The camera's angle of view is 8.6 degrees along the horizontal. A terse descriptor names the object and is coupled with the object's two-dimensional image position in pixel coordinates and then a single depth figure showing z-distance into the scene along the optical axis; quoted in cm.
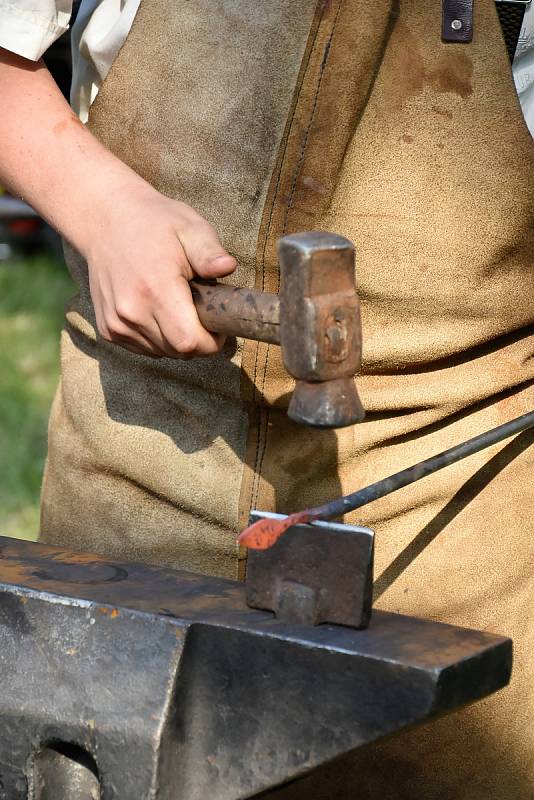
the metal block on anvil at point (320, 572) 193
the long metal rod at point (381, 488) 193
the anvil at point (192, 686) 191
